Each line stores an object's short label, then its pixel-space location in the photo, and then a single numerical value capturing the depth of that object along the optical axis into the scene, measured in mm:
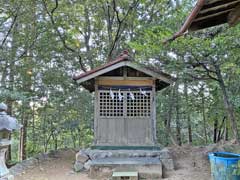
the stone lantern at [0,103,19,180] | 2254
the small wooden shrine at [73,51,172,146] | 6132
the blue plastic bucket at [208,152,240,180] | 3659
